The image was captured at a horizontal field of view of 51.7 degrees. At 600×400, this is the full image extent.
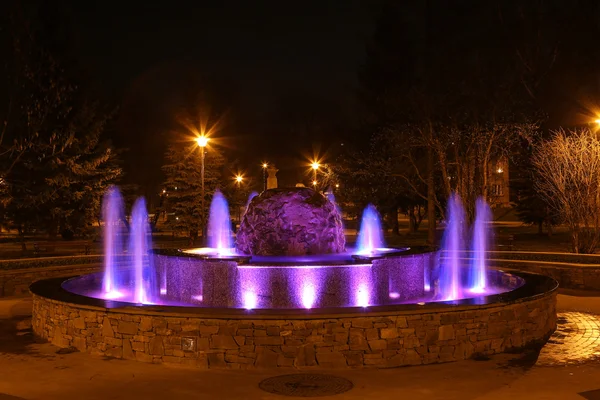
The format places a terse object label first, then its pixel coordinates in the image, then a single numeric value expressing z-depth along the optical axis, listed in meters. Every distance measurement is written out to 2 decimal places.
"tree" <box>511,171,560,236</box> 34.58
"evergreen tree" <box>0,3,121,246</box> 23.61
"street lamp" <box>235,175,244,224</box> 40.72
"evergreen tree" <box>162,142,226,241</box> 35.31
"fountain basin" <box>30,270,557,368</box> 8.49
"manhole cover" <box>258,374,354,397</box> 7.36
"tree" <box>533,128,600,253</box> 22.89
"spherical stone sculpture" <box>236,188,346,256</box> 12.63
